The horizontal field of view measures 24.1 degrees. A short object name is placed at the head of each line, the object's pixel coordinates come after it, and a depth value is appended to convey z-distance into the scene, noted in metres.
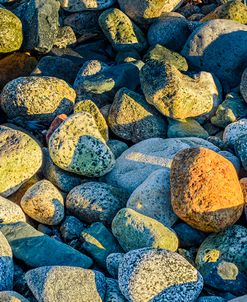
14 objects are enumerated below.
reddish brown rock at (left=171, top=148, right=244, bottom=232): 4.72
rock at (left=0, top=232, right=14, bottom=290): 4.40
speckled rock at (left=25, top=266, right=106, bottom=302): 4.11
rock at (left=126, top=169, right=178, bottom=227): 5.10
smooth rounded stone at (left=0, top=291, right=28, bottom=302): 4.05
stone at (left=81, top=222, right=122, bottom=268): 4.80
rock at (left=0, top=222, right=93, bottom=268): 4.67
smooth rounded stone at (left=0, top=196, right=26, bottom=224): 5.00
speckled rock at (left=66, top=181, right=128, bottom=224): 5.22
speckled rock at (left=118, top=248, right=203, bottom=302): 4.14
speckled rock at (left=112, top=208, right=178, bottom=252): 4.65
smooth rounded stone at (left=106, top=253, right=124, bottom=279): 4.56
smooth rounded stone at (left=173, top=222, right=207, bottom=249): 5.00
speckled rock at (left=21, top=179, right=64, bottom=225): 5.18
